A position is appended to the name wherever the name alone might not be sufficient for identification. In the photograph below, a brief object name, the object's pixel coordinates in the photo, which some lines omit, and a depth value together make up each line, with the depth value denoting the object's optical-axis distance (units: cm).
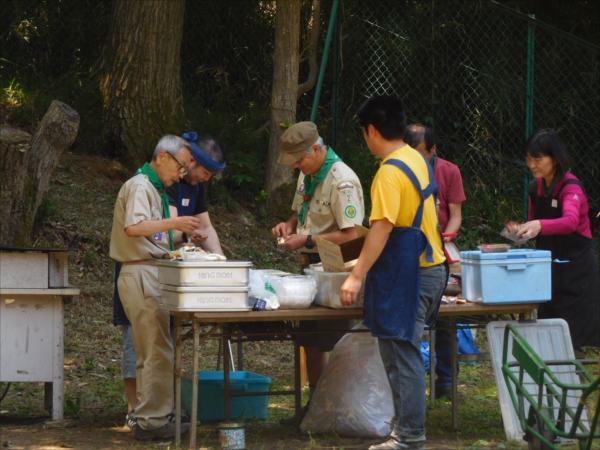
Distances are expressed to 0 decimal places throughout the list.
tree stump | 1467
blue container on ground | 1139
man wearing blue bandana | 1085
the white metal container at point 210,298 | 940
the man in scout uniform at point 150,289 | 1028
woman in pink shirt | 1065
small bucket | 997
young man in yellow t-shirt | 902
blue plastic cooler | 1002
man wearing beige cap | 1099
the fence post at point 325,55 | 1778
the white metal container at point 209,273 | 939
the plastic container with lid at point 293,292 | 977
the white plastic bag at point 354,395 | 1051
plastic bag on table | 969
